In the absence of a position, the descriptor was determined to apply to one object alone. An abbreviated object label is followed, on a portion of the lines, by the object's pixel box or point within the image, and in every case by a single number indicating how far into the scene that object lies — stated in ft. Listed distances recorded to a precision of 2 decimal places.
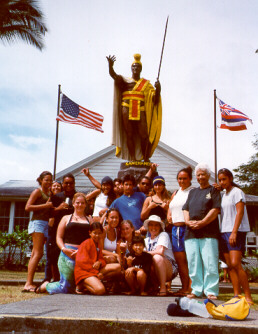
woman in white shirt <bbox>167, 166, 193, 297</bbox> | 19.06
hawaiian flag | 47.39
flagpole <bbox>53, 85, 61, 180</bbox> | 55.69
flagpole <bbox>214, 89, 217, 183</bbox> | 58.60
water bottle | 11.53
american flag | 48.77
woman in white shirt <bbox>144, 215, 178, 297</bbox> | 18.13
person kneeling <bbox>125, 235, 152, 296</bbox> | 17.81
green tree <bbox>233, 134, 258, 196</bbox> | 142.51
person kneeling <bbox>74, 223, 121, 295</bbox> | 17.06
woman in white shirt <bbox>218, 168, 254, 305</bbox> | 16.61
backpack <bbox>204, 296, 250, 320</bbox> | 11.50
